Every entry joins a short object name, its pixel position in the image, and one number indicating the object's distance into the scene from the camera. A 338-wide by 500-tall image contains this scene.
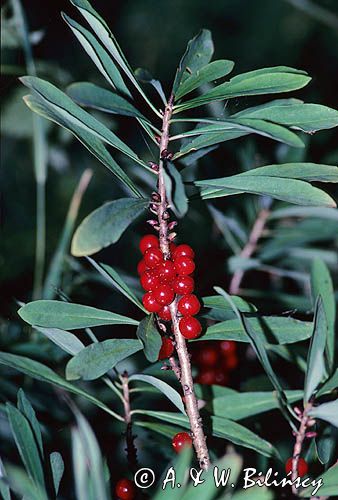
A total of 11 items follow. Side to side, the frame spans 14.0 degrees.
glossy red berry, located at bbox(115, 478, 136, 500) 0.55
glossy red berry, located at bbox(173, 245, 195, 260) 0.55
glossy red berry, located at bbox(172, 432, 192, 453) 0.55
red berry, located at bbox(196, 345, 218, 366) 0.65
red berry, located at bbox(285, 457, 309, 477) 0.55
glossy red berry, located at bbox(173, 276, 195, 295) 0.54
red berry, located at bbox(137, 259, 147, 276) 0.56
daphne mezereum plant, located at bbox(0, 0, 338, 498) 0.51
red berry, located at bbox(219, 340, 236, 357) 0.67
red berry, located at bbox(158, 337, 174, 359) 0.55
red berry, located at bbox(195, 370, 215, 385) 0.65
